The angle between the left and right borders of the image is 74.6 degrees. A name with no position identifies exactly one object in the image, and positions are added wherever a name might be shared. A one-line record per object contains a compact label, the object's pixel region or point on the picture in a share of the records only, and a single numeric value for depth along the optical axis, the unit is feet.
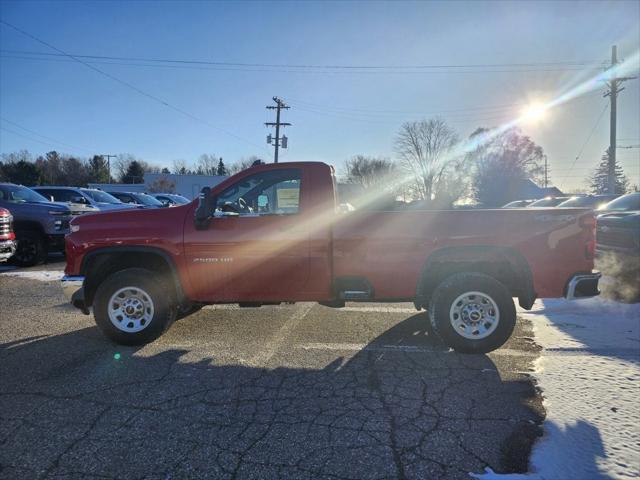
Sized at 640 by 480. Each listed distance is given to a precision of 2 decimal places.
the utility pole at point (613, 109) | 82.23
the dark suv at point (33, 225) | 33.35
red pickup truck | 14.43
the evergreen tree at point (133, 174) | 294.25
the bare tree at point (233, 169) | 255.99
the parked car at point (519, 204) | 85.52
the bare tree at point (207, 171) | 305.24
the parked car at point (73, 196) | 44.86
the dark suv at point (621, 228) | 28.09
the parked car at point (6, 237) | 27.78
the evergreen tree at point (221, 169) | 283.34
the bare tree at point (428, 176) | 174.40
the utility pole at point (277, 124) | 129.80
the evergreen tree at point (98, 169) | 292.20
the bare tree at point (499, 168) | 179.52
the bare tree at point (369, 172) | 196.44
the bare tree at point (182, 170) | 339.55
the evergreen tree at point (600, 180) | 220.39
